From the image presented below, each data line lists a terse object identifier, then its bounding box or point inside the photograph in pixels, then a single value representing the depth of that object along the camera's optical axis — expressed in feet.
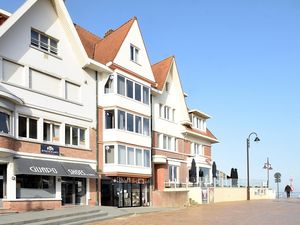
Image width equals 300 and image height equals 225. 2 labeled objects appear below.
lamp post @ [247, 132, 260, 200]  105.25
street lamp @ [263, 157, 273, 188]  131.50
